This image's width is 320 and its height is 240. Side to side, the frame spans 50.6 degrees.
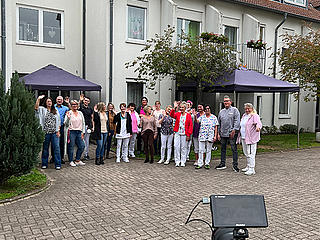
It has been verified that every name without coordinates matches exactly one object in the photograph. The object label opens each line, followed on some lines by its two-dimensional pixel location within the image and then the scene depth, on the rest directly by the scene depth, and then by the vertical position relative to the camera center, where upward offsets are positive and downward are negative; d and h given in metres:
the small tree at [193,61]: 12.34 +1.50
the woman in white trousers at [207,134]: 9.59 -0.93
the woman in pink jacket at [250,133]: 9.01 -0.85
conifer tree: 6.54 -0.66
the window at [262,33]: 19.39 +3.97
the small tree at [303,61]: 14.40 +1.82
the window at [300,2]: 22.08 +6.63
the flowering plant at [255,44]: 17.11 +2.93
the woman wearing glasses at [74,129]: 9.47 -0.83
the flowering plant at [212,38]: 14.23 +2.68
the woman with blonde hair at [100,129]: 9.81 -0.86
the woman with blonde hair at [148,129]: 10.44 -0.88
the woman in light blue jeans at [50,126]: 9.03 -0.72
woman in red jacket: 9.77 -0.90
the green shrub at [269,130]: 19.55 -1.60
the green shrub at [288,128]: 20.31 -1.57
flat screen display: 2.69 -0.89
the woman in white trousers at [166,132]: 10.27 -0.97
